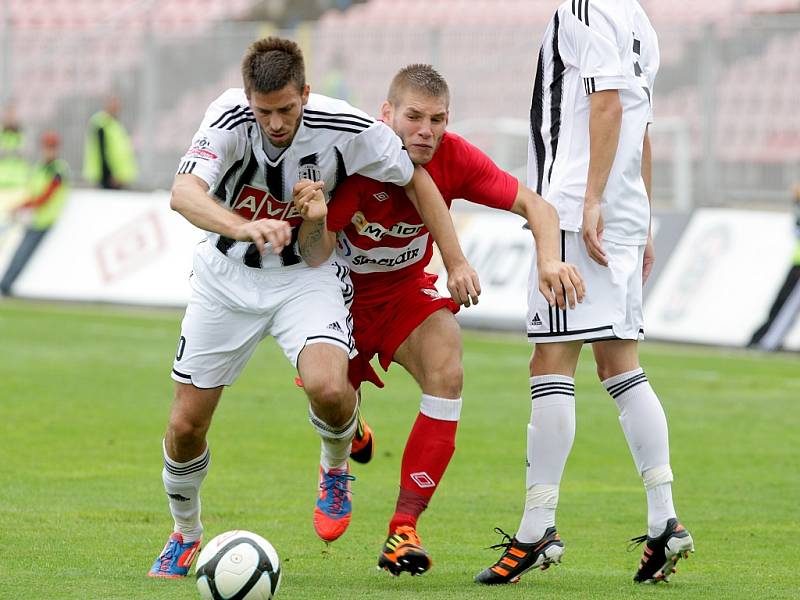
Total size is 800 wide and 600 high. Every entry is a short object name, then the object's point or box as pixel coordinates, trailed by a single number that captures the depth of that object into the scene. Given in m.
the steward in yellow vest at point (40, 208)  37.91
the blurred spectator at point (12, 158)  41.25
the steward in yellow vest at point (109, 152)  42.50
